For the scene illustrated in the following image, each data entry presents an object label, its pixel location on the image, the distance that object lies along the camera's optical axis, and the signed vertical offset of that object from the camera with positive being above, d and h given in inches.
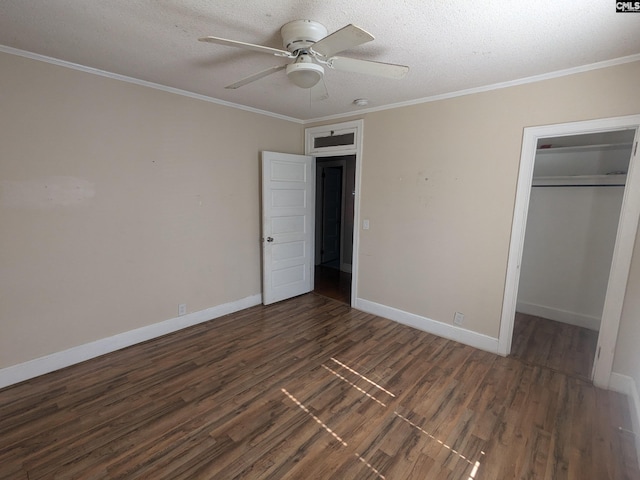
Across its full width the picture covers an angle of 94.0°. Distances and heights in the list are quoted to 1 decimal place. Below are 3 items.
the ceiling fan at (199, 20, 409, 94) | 65.8 +30.7
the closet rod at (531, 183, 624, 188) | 123.3 +6.4
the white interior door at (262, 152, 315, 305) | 151.9 -16.5
